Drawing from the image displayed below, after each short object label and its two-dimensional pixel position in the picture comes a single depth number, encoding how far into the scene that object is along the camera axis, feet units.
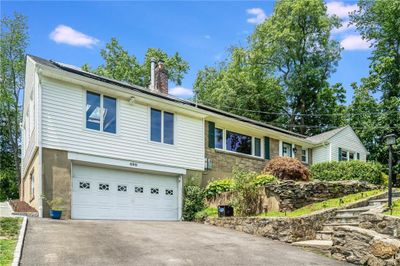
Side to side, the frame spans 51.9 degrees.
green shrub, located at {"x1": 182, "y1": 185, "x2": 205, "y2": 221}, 55.98
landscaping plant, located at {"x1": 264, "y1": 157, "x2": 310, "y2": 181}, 64.49
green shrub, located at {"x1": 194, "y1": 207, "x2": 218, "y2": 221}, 50.88
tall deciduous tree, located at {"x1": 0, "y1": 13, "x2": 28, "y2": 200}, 110.73
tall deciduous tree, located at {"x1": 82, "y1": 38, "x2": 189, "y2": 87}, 124.77
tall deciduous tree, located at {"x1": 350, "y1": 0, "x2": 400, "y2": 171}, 99.14
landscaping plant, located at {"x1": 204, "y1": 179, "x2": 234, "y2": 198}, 55.72
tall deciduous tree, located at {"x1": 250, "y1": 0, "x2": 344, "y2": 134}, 119.44
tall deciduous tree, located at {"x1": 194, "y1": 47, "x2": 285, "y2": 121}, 119.75
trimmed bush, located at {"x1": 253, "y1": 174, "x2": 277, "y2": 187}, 51.23
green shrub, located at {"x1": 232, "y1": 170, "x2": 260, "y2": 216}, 46.99
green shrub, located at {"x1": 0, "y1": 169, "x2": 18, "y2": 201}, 112.06
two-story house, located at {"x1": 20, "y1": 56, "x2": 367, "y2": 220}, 45.03
